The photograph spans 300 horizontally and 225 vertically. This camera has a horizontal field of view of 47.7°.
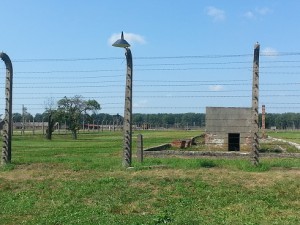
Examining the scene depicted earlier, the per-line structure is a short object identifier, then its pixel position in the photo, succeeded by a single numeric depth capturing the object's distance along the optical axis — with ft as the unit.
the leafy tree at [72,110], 123.60
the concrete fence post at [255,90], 27.47
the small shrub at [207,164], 26.78
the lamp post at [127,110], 27.79
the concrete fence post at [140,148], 29.89
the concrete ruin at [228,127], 50.15
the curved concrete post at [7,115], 30.56
